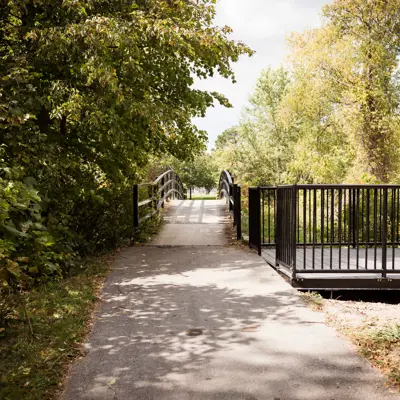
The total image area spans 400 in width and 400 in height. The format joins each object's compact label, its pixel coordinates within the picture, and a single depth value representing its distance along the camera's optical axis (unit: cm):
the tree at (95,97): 653
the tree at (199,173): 6556
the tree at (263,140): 4016
